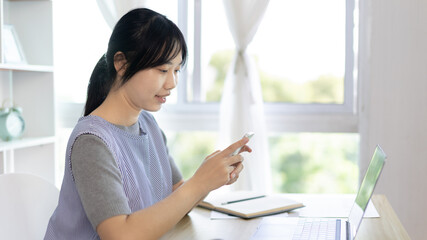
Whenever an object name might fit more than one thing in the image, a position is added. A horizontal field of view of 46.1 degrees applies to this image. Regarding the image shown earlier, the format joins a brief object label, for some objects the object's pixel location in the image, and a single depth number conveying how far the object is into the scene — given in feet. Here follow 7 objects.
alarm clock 7.70
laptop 3.51
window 8.79
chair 3.90
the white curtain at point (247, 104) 8.38
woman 3.42
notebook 4.61
